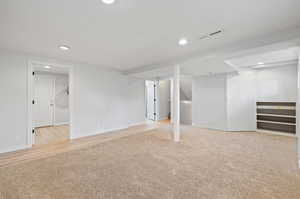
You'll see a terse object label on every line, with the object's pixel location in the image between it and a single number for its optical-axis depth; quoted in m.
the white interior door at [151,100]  7.63
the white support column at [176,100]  3.66
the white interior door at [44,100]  5.68
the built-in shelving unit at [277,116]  4.20
